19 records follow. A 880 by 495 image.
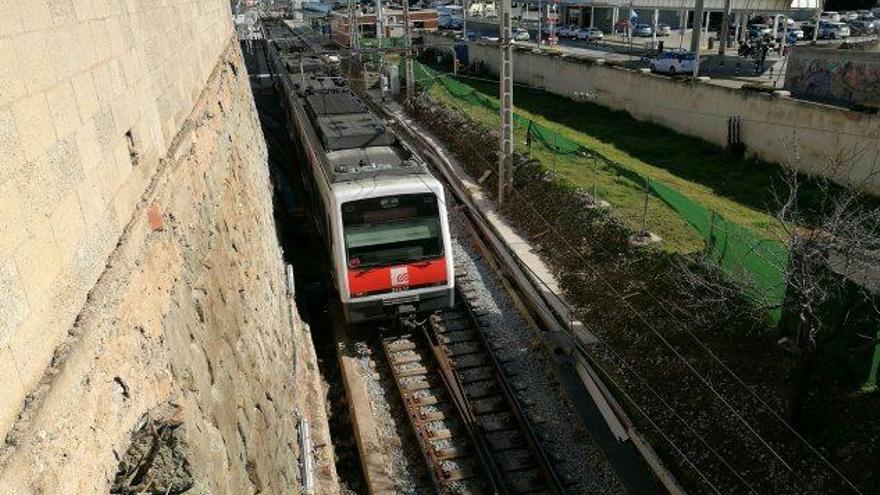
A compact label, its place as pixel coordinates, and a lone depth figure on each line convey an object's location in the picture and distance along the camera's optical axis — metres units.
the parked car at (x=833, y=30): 44.62
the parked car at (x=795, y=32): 44.00
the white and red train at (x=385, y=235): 12.01
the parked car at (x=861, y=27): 44.91
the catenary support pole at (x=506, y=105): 16.92
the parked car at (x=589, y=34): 49.47
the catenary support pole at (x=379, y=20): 36.36
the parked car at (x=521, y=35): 48.30
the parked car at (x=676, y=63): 32.16
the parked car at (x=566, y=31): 52.50
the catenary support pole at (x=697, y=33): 30.71
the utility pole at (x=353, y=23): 38.68
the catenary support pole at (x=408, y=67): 30.38
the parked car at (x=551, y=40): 47.04
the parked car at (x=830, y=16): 51.32
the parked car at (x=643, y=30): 50.94
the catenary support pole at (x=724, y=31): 34.64
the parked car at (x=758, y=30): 46.39
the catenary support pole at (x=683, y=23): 42.98
